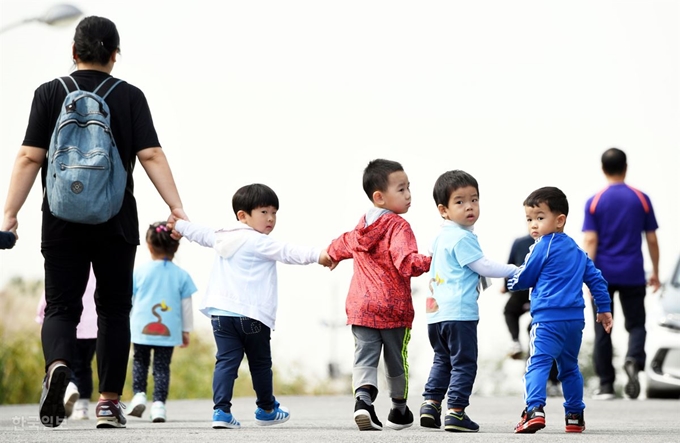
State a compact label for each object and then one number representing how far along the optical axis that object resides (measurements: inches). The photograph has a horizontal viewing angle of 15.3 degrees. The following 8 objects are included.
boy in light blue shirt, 578.3
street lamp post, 1257.4
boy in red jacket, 583.6
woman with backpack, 564.7
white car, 1012.7
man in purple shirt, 942.5
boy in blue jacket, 570.0
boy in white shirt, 617.5
